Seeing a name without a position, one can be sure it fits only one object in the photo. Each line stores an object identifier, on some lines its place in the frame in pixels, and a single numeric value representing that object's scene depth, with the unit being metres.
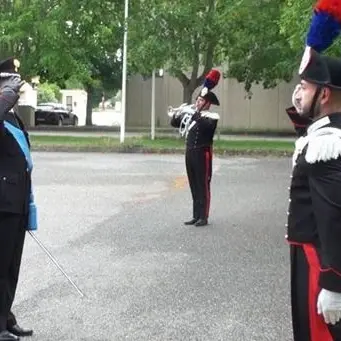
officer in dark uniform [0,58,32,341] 4.69
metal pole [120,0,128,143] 22.92
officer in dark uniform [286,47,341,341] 3.00
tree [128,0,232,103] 22.48
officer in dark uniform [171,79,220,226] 9.41
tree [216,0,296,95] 22.95
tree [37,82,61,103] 67.45
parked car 44.25
